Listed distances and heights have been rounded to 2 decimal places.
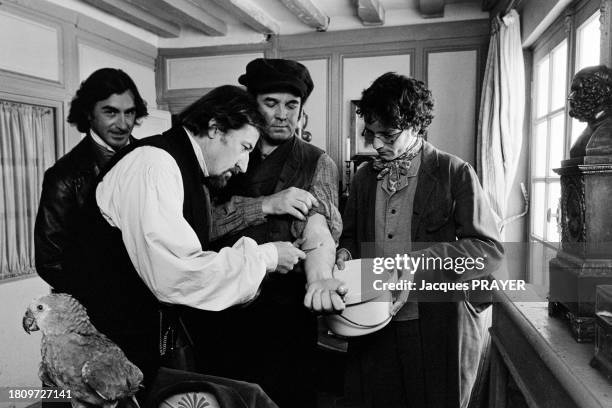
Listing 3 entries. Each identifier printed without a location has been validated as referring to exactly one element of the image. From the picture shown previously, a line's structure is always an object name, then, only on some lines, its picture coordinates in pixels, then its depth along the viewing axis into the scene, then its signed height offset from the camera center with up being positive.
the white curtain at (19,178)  3.23 +0.09
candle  4.47 +0.40
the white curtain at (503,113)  3.37 +0.58
